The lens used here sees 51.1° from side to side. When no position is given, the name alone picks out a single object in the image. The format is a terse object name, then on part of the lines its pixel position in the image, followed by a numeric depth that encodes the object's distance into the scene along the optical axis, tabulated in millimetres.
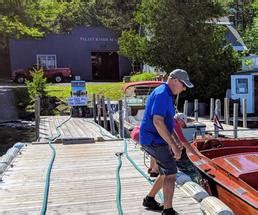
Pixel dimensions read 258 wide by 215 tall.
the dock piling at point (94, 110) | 11778
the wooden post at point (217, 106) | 9040
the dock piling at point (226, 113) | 9089
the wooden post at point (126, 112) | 8499
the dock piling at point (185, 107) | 10338
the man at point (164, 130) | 2753
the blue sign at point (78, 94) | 12244
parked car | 20600
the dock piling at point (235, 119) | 8018
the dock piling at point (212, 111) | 9990
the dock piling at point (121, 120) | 8108
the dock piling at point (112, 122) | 9117
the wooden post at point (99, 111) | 10857
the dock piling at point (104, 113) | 10047
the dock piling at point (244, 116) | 8743
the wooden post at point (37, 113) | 8706
